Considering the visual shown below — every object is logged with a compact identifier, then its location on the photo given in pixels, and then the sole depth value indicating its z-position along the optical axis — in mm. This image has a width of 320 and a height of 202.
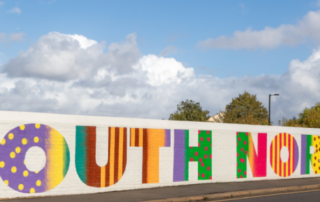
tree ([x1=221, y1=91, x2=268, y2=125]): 66250
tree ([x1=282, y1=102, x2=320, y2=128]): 58356
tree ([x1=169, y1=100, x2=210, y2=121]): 61281
